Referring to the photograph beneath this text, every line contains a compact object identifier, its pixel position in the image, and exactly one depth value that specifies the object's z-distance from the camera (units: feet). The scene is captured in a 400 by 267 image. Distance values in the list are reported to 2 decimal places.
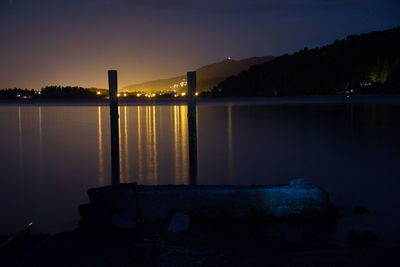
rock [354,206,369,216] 26.38
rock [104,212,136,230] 20.99
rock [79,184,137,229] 21.30
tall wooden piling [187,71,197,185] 41.86
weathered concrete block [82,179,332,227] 23.30
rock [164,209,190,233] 21.25
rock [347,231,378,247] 20.68
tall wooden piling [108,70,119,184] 43.91
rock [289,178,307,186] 24.15
